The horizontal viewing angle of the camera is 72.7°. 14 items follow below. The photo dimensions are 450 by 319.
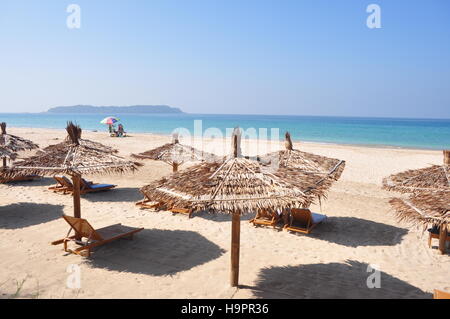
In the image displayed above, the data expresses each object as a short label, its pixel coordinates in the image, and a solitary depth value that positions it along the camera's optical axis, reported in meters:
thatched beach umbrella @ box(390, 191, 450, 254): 4.70
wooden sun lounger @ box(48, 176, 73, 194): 9.65
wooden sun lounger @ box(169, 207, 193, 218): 8.12
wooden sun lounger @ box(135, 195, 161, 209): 8.63
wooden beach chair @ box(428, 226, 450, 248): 6.25
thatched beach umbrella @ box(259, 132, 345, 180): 5.95
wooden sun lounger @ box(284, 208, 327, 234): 7.06
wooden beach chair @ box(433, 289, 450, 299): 3.62
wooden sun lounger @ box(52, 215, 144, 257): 5.49
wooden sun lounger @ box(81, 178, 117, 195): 9.79
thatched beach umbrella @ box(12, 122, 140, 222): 5.92
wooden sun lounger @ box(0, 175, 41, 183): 11.14
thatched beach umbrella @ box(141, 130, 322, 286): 3.95
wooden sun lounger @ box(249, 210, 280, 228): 7.39
